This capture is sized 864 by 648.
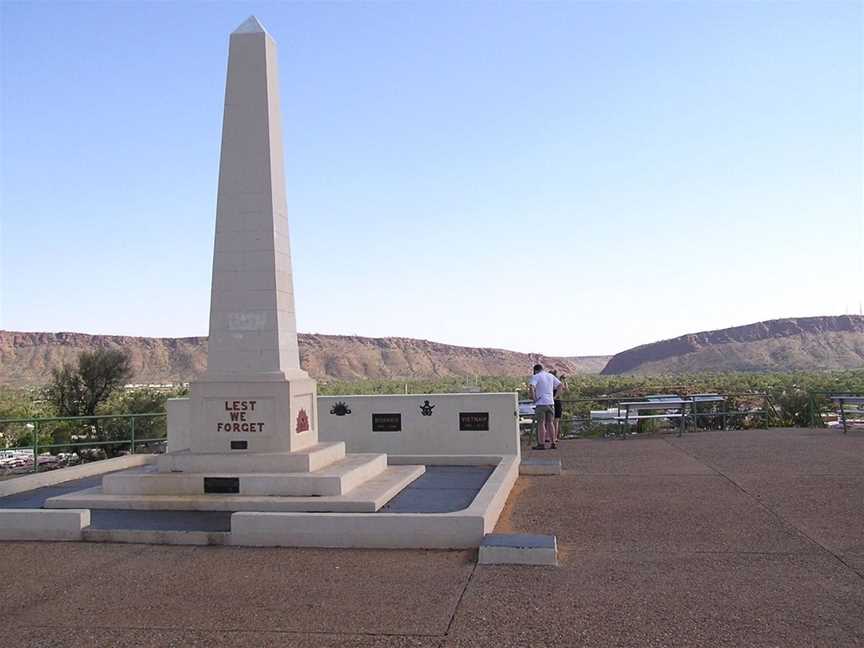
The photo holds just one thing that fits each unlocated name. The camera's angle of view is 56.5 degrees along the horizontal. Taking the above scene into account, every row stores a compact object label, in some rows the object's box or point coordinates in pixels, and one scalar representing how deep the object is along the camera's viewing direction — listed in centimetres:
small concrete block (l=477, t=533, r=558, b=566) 656
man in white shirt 1480
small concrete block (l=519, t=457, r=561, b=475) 1240
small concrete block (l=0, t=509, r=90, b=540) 801
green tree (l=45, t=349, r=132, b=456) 2827
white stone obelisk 1007
